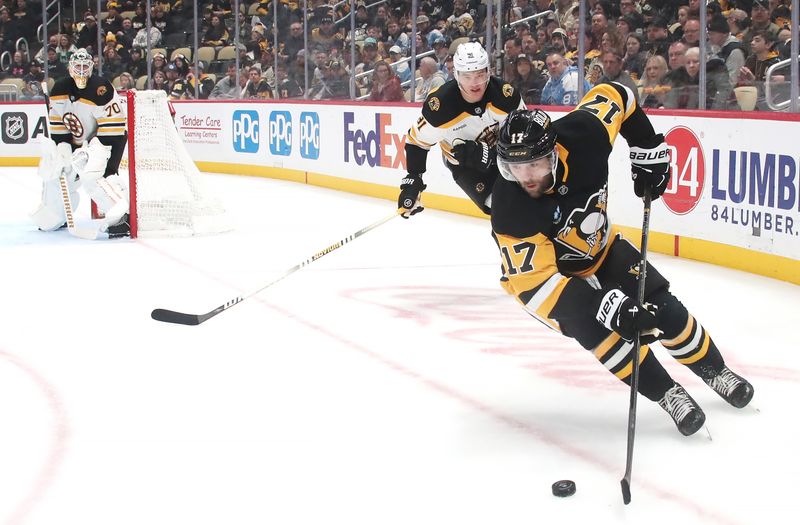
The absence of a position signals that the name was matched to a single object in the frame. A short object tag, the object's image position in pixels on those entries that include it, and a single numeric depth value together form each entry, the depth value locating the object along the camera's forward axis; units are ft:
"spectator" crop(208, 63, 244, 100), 41.55
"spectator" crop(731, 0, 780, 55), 18.43
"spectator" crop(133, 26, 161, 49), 43.34
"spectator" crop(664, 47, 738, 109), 19.84
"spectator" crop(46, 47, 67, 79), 44.91
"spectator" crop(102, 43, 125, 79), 44.84
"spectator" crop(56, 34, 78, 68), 44.60
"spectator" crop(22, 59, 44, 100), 45.01
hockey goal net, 25.18
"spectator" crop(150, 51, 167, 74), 43.86
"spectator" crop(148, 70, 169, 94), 44.19
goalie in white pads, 24.82
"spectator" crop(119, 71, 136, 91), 44.86
